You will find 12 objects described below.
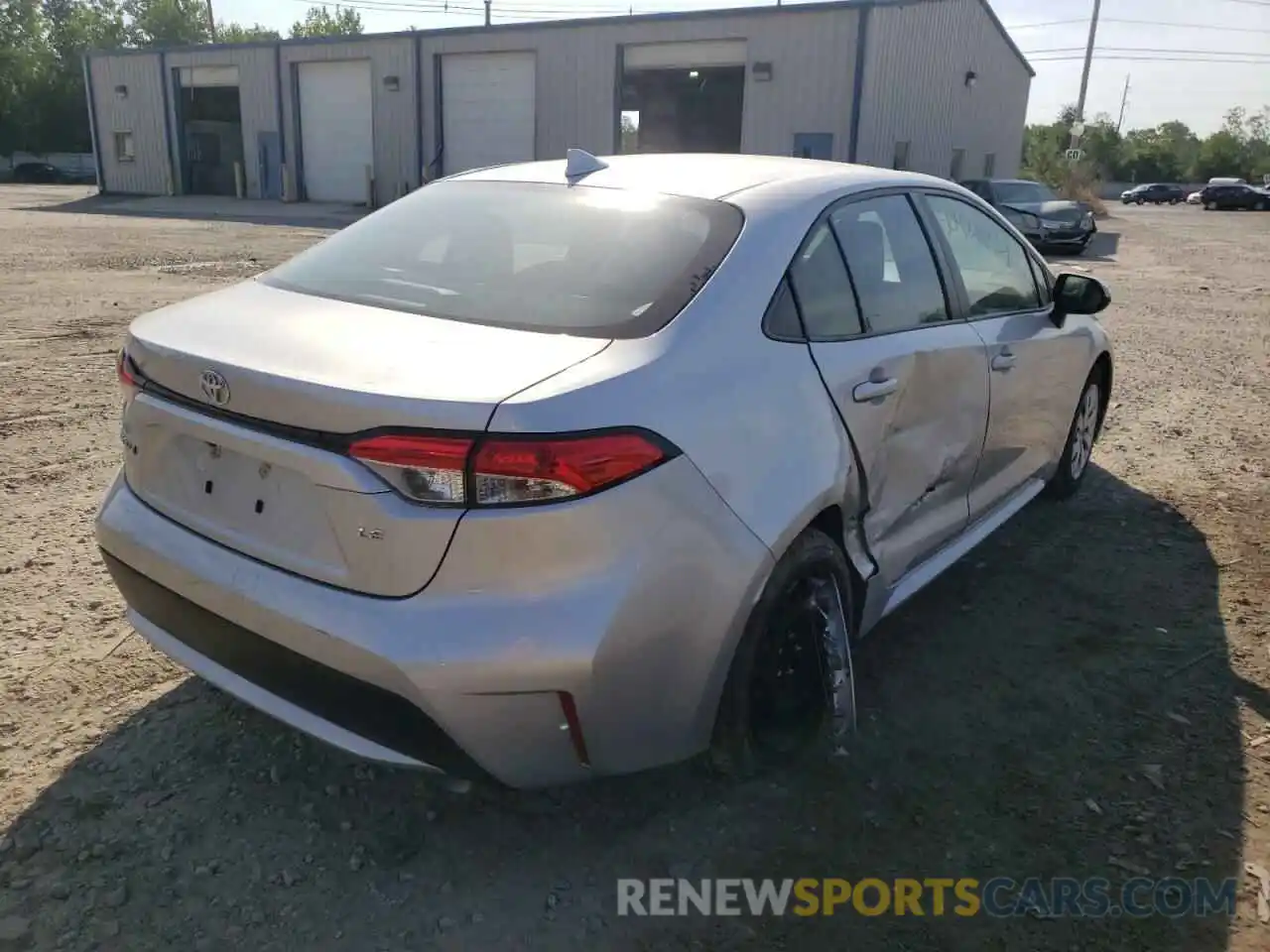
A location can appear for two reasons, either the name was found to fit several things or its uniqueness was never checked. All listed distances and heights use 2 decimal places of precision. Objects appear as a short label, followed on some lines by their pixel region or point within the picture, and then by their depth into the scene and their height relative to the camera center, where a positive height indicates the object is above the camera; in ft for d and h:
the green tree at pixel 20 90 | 198.90 +9.93
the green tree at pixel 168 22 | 257.96 +32.01
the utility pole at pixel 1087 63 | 135.64 +16.51
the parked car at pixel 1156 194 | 214.69 -1.17
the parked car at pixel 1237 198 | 170.09 -0.96
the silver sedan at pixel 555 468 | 6.41 -2.13
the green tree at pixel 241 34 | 280.10 +32.73
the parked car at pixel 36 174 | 173.27 -5.28
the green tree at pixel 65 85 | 205.26 +11.75
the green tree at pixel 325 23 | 288.30 +37.08
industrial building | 76.74 +6.02
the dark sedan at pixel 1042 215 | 63.98 -1.90
